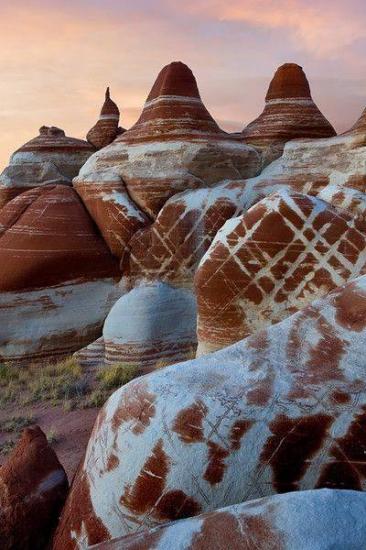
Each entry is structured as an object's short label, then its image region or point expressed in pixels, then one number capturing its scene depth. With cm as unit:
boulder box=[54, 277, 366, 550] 270
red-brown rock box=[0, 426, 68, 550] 323
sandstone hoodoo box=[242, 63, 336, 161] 1161
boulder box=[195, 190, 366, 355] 604
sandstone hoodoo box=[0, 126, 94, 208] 1434
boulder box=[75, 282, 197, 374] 870
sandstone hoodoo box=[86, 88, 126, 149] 1944
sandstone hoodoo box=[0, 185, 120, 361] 946
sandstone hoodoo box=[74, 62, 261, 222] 976
